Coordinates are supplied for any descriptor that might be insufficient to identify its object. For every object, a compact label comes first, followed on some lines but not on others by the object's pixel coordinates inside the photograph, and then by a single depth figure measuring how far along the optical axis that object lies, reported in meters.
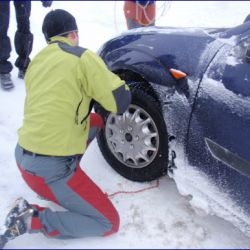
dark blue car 2.21
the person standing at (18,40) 4.10
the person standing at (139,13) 4.80
